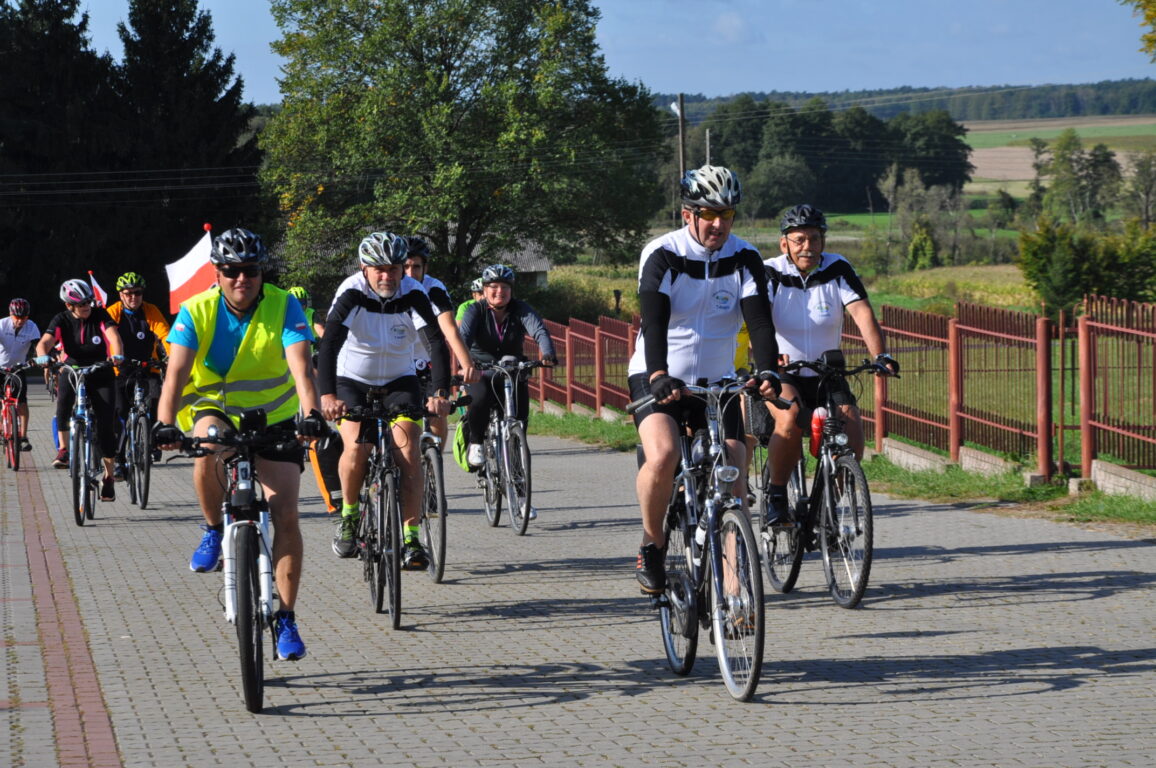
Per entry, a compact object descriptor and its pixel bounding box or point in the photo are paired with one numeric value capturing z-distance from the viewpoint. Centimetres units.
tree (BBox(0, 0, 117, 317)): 5731
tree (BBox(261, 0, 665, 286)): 5794
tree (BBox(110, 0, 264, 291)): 5931
